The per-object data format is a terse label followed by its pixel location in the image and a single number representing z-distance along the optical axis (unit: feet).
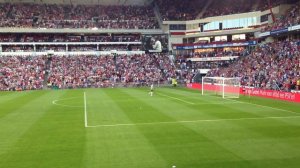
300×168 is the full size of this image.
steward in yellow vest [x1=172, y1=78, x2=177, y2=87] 215.69
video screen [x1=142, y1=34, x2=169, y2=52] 268.00
